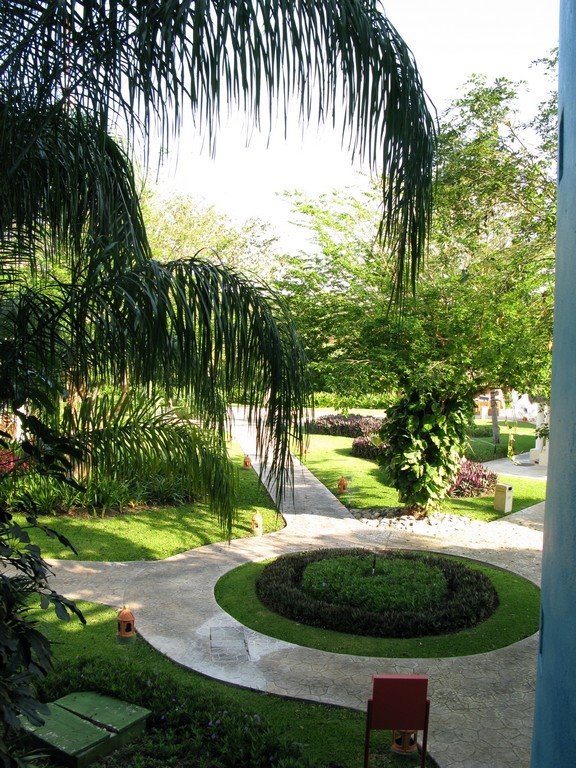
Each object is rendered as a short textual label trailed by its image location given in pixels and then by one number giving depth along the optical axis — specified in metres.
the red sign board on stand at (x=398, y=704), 4.91
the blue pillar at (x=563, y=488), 3.04
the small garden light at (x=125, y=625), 7.61
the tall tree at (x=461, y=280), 11.12
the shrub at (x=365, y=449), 22.19
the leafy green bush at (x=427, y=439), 12.91
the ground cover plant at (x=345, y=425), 27.62
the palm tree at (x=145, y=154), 2.69
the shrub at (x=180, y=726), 5.14
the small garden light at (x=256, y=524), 12.58
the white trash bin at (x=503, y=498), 14.78
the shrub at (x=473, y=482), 16.41
